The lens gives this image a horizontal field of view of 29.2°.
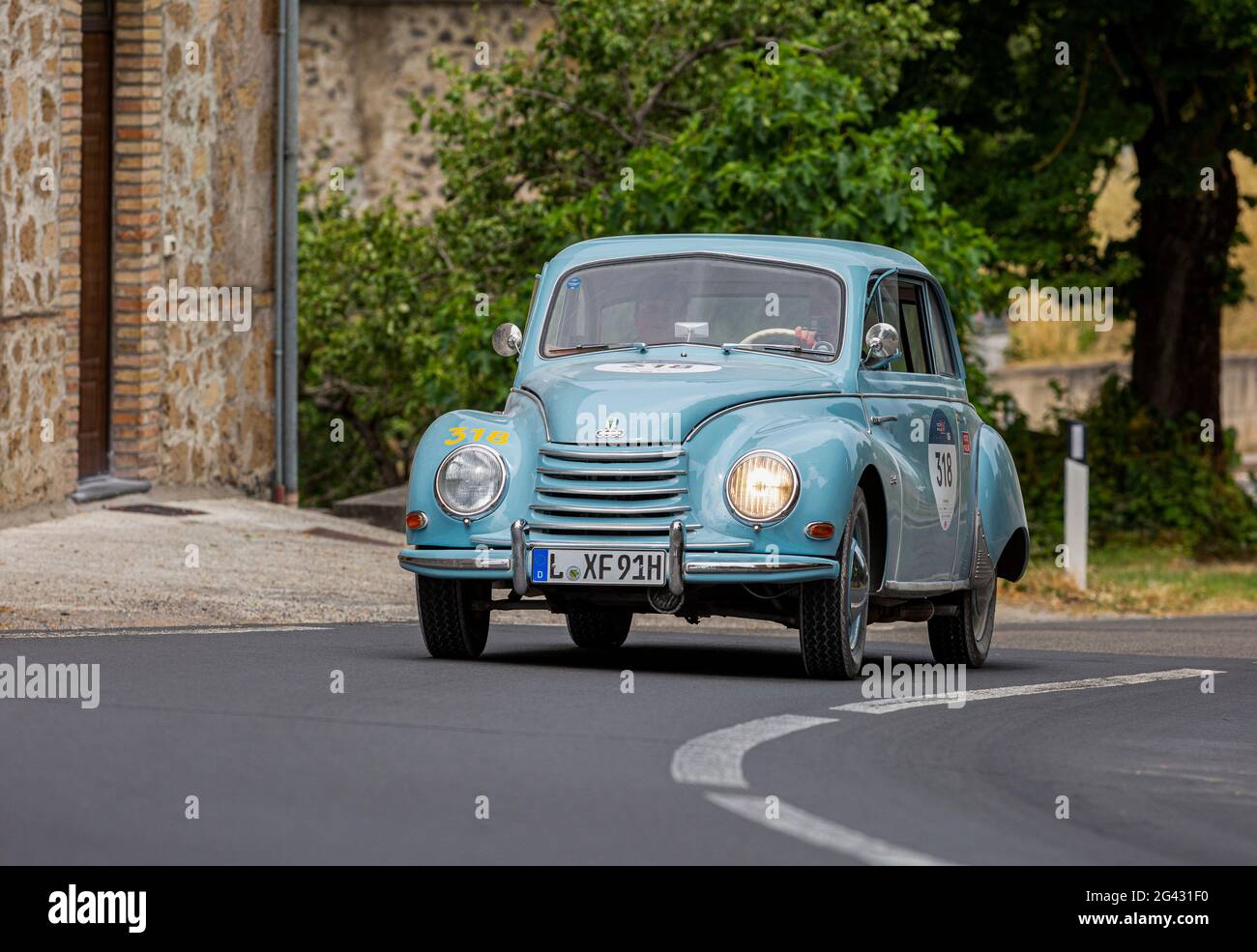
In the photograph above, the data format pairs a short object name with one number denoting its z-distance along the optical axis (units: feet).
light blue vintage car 33.27
